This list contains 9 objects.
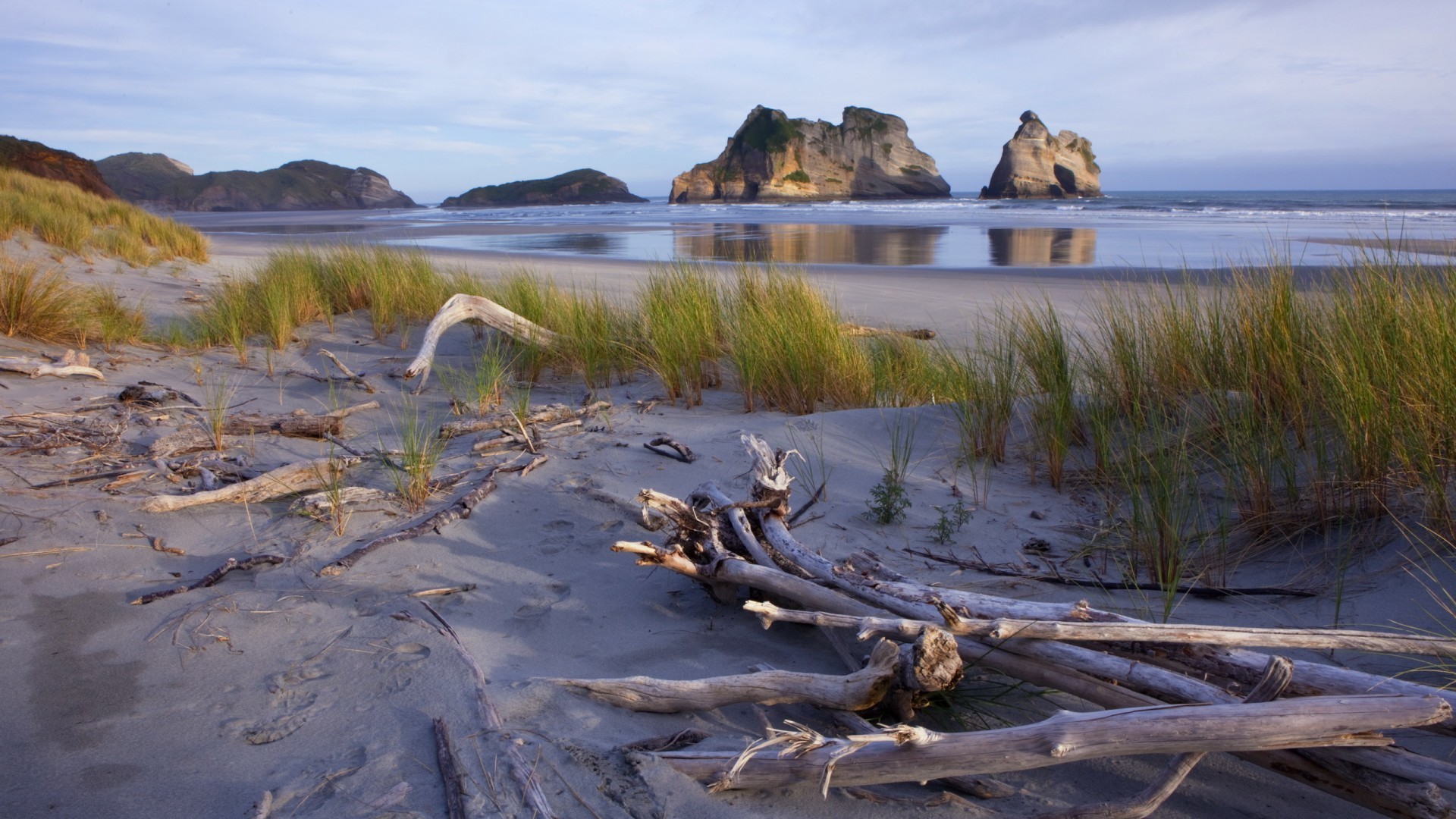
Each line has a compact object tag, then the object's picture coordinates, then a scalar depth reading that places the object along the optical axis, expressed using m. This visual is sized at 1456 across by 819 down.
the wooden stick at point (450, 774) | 1.57
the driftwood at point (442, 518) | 2.63
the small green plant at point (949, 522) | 3.00
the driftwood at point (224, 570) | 2.38
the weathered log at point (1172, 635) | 1.68
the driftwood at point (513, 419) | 4.04
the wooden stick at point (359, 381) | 5.15
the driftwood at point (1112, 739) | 1.48
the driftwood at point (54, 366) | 4.46
